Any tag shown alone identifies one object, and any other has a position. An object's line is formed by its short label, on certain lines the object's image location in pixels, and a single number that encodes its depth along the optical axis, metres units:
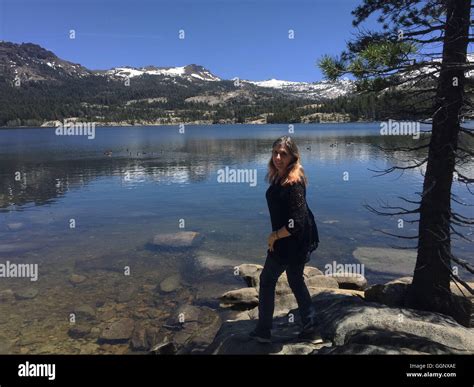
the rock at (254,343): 6.39
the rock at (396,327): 5.97
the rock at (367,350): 5.41
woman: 5.96
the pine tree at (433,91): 7.01
